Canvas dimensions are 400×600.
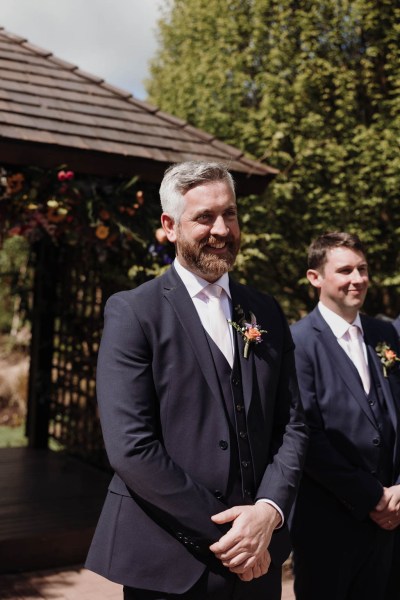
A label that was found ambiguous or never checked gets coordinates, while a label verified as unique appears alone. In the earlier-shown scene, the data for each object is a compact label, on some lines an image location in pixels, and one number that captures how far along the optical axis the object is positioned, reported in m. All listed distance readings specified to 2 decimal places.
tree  9.21
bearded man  2.15
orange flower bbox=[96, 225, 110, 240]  5.50
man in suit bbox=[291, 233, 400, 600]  3.01
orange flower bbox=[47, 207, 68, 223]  5.42
